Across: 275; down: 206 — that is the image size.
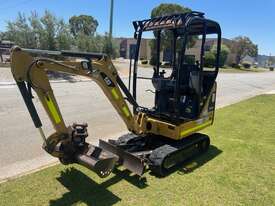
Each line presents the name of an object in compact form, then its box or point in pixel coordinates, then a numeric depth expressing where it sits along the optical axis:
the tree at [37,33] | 16.42
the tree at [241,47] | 52.51
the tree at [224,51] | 34.28
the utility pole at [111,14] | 18.76
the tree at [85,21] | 44.76
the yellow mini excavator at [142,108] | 3.01
